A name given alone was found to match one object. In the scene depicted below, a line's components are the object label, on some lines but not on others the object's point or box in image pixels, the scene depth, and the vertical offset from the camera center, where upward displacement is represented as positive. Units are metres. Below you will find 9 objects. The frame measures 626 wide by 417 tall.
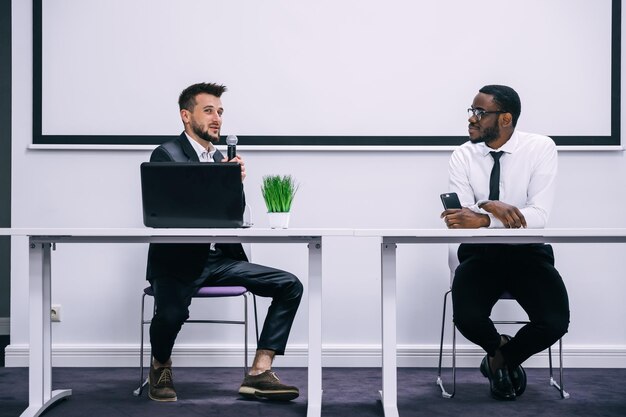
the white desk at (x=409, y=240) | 2.25 -0.15
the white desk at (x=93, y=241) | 2.31 -0.32
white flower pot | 2.46 -0.08
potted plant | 2.45 +0.00
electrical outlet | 3.46 -0.62
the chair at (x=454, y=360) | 2.80 -0.73
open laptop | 2.28 +0.02
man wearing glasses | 2.67 -0.20
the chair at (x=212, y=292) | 2.73 -0.40
